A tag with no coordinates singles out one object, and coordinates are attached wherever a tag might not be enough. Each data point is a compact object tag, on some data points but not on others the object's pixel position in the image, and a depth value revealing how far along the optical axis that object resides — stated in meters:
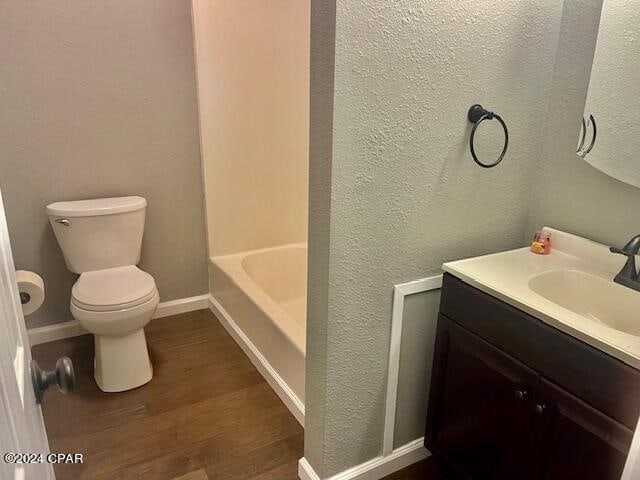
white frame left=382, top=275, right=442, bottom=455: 1.49
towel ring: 1.43
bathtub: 1.99
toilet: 2.02
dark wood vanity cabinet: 1.06
